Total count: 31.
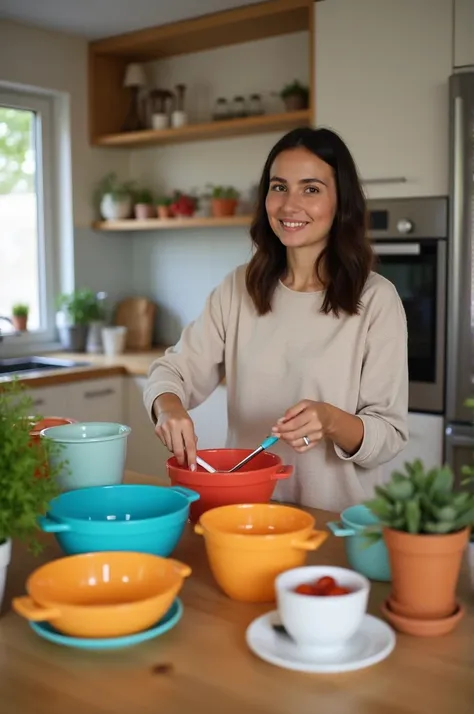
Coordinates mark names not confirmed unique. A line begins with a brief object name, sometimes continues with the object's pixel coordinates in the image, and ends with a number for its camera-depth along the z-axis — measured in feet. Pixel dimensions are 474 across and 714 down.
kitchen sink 12.00
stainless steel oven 9.54
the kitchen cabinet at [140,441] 11.69
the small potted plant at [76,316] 12.91
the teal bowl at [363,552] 3.72
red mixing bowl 4.36
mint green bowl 4.45
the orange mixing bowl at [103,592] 3.06
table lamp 13.05
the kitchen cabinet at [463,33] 9.28
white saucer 2.96
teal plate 3.07
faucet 12.32
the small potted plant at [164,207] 12.70
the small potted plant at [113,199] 12.98
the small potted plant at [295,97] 11.25
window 12.67
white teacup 2.92
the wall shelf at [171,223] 11.76
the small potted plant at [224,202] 12.00
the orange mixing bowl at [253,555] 3.47
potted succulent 3.15
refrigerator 9.07
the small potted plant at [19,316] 12.70
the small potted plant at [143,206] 12.97
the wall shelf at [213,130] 11.10
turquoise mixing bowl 3.69
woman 5.78
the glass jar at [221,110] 12.07
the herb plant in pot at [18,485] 3.37
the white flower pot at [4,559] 3.45
